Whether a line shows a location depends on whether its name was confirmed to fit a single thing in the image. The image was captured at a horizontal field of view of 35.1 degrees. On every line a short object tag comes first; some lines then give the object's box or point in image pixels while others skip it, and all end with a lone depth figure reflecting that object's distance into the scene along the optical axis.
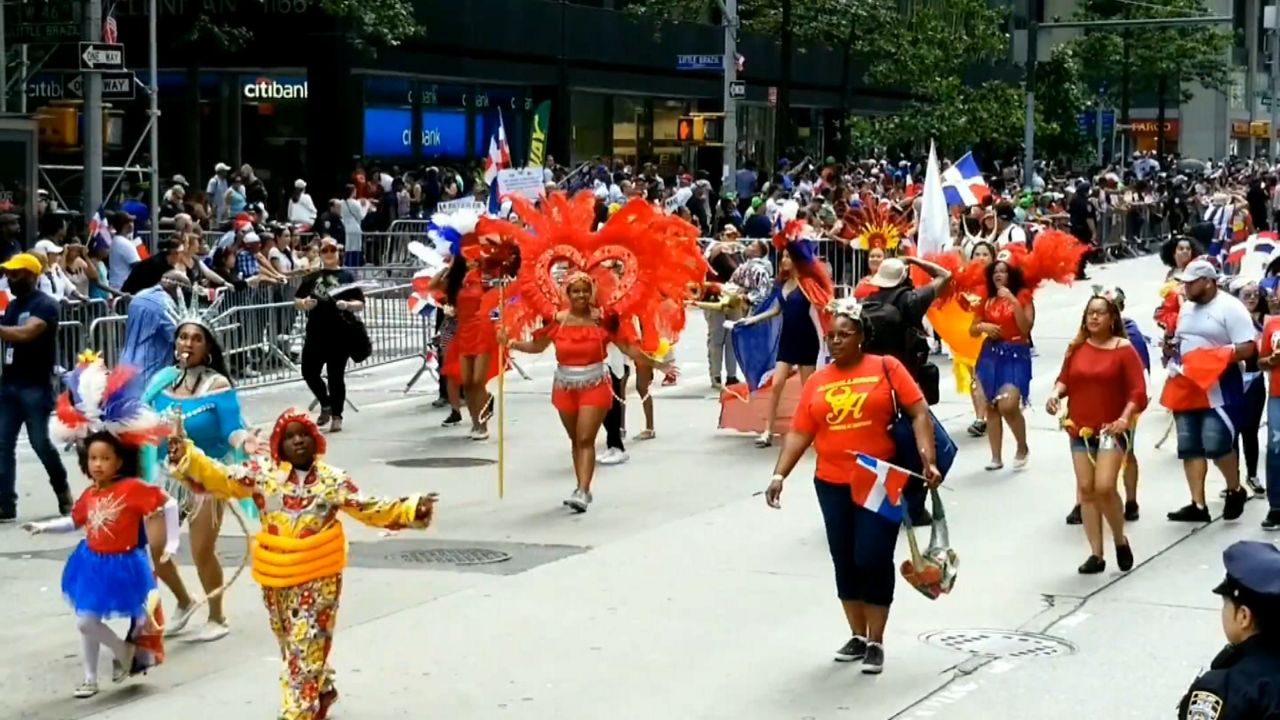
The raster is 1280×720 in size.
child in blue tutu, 8.65
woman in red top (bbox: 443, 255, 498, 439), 16.72
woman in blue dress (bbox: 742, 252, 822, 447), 15.79
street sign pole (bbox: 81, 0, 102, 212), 21.79
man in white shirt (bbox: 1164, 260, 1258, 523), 12.58
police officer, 4.59
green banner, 25.12
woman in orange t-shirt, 9.02
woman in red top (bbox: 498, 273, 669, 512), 13.25
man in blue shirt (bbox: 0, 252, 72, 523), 13.02
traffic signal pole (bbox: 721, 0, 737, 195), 35.44
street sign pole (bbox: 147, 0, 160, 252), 22.77
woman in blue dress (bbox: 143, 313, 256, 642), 9.77
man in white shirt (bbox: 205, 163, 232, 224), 30.86
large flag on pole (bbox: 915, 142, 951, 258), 16.98
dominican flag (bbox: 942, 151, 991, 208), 22.17
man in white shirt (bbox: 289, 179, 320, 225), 32.25
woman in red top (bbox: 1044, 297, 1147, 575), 11.20
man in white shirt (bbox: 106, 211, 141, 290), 21.11
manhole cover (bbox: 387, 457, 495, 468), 15.80
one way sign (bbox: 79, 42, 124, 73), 20.66
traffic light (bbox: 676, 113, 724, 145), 36.94
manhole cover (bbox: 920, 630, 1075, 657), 9.57
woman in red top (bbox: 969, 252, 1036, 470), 14.65
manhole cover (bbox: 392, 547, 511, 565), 11.86
